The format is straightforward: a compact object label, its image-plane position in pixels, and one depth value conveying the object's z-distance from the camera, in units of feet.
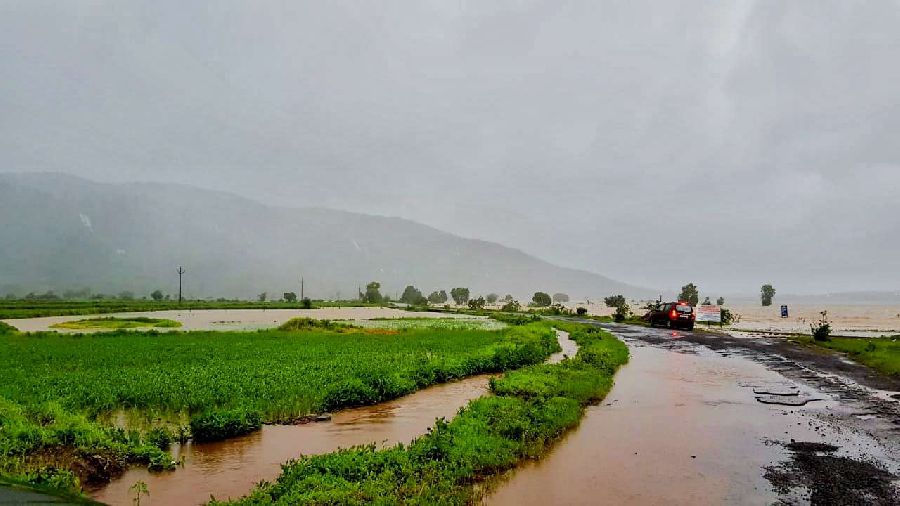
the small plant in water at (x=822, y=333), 124.98
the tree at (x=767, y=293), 410.72
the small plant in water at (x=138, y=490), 32.78
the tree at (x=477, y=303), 428.97
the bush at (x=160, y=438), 43.96
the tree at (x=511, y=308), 376.68
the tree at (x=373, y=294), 626.64
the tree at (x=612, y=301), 422.41
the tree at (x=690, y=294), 348.38
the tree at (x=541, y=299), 523.70
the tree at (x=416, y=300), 581.12
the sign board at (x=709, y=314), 214.55
